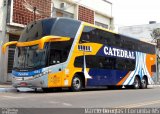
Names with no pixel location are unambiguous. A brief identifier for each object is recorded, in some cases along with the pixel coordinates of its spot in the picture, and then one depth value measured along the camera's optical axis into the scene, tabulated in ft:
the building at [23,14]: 81.95
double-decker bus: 57.72
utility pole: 81.25
